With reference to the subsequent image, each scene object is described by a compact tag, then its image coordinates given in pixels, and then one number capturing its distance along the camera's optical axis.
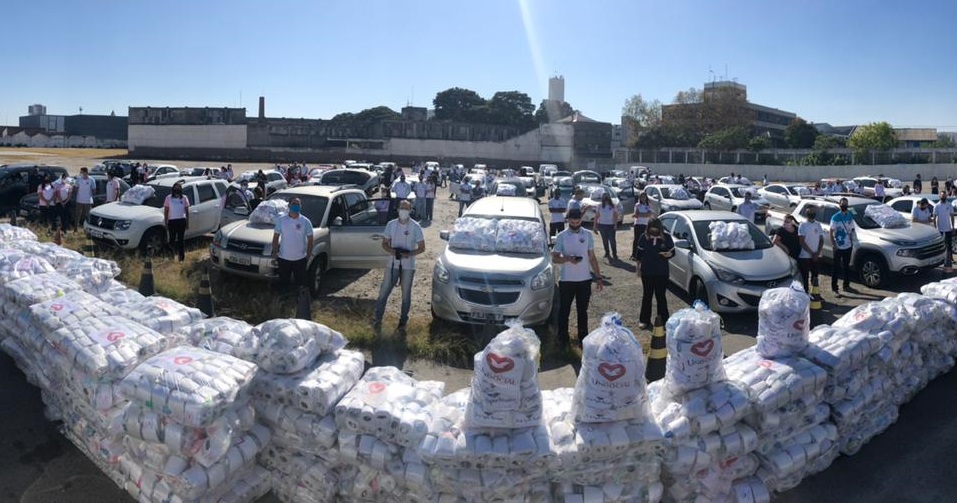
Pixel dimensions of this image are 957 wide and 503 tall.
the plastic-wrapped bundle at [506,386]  3.98
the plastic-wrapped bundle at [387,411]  3.98
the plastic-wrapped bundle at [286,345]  4.41
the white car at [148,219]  12.95
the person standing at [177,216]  12.33
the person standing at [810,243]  10.63
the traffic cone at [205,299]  8.70
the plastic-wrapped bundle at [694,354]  4.41
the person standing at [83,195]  16.59
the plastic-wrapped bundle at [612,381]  4.04
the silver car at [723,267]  9.41
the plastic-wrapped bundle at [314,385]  4.17
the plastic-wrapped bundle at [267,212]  11.12
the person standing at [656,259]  8.76
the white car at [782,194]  25.66
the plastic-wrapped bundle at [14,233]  8.57
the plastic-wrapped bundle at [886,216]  12.35
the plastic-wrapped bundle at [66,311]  5.24
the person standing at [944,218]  14.04
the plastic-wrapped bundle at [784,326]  5.06
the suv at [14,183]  19.22
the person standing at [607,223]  14.34
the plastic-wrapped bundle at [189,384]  3.82
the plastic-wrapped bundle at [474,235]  9.21
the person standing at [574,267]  8.03
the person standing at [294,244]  9.20
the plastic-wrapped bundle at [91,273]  6.61
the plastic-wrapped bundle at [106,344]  4.41
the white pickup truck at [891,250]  11.50
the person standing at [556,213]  16.08
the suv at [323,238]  10.32
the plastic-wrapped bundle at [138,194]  14.01
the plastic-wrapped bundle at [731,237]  10.19
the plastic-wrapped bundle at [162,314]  5.39
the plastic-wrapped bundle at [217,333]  5.02
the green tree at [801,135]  80.75
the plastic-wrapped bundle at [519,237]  9.13
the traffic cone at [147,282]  9.48
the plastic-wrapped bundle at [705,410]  4.16
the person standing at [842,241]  11.27
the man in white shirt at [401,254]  8.84
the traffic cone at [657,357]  6.68
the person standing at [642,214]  14.09
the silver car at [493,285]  8.10
